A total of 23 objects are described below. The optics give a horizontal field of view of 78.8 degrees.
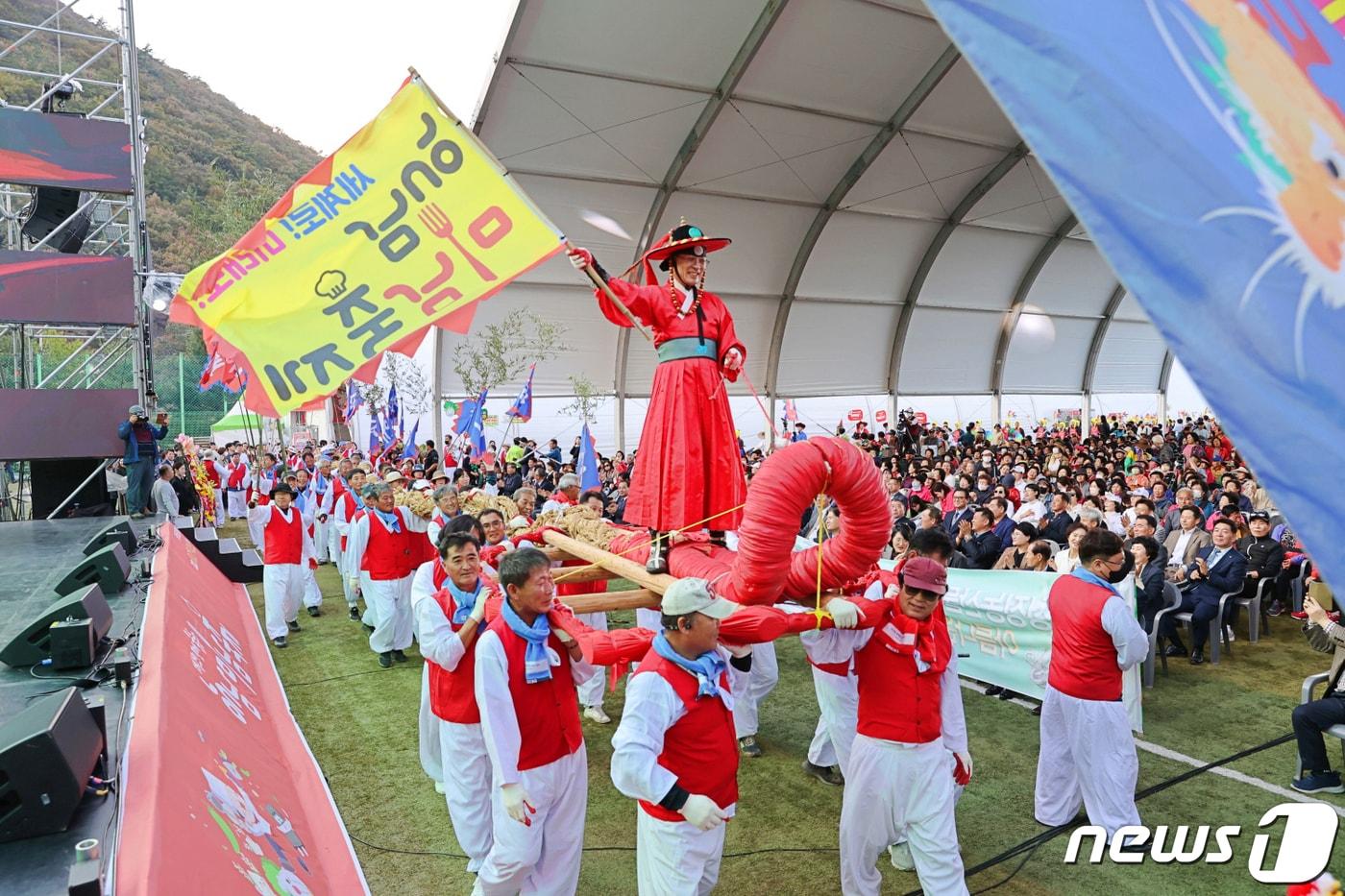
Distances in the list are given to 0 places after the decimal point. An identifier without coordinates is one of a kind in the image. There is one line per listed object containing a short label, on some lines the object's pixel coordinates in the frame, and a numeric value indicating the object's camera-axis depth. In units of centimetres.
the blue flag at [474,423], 1573
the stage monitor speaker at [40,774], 232
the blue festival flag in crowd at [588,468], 1109
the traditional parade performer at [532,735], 350
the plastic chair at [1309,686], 520
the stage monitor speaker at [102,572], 529
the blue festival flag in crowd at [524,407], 1645
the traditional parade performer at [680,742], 297
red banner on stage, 246
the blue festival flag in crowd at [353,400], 2175
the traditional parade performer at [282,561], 897
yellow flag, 436
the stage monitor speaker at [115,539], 642
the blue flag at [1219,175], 93
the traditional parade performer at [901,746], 358
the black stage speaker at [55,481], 1041
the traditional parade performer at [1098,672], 439
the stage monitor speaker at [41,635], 379
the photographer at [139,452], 934
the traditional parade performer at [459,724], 425
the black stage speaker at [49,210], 955
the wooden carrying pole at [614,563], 376
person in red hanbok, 393
